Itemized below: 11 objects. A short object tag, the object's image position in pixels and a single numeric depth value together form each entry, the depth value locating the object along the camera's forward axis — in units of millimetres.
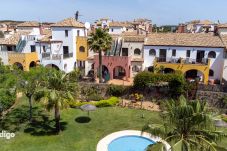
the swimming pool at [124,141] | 19404
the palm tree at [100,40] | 30090
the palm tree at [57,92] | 18774
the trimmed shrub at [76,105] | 27073
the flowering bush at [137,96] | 28762
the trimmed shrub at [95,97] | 29391
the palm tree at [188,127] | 11731
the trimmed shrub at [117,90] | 29886
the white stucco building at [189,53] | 32646
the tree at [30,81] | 22652
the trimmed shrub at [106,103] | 27316
